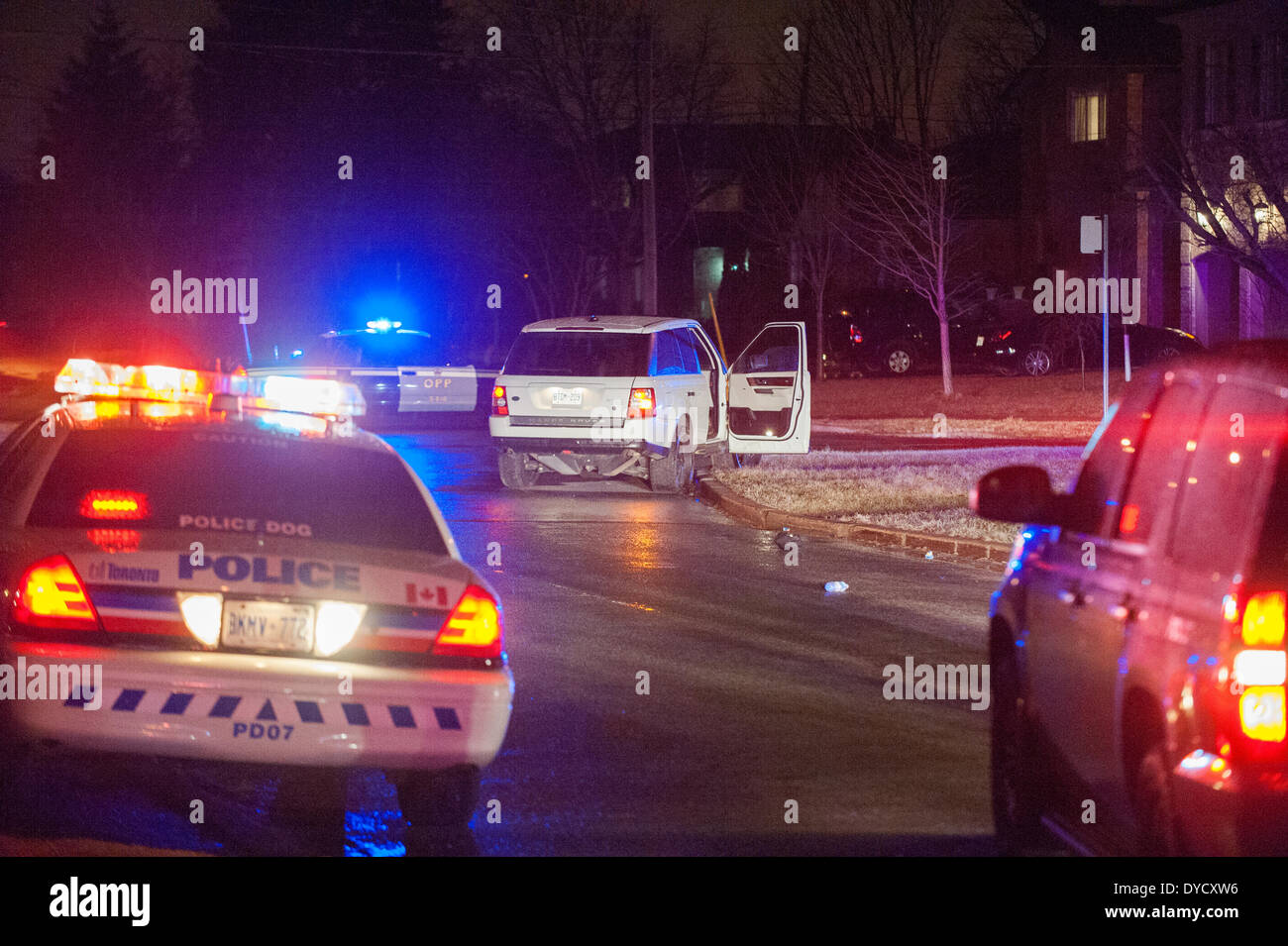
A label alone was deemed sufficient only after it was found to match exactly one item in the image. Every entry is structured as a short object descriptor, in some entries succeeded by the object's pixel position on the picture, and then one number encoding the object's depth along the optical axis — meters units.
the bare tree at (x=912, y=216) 31.70
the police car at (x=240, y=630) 5.22
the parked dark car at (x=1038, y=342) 33.81
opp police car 27.03
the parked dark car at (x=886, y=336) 37.47
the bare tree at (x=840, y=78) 48.59
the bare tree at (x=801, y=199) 41.03
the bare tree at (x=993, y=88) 55.66
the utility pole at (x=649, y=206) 29.09
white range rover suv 16.89
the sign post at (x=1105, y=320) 17.61
